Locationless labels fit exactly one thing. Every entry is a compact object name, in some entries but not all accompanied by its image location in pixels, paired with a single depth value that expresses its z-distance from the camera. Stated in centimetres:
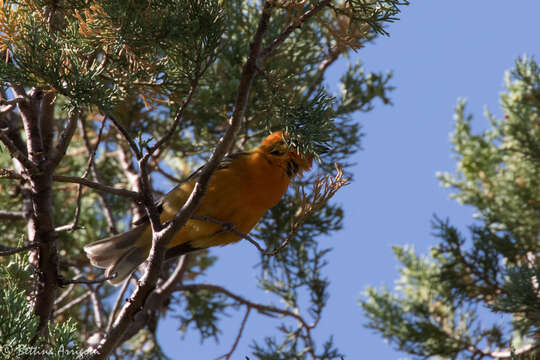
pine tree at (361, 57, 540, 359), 903
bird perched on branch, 666
